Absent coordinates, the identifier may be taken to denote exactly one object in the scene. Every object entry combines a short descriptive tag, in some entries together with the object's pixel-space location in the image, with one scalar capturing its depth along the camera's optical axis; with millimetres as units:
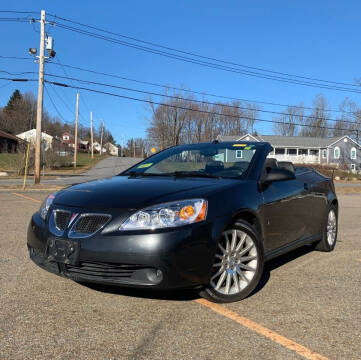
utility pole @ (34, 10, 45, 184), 20906
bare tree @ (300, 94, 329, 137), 71812
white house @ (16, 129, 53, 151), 81875
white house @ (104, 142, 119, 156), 134262
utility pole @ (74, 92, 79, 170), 44750
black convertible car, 3100
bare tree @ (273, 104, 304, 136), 76500
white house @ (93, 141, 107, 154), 133450
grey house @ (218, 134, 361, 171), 55828
